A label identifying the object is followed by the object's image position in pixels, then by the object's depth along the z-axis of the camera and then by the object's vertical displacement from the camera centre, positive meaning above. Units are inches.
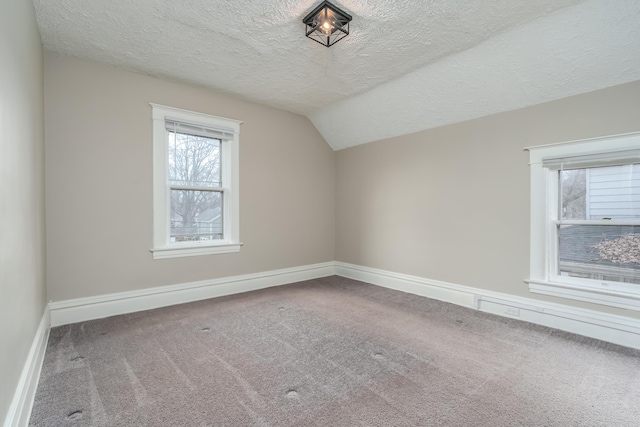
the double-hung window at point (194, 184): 132.6 +13.5
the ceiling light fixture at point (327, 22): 85.7 +57.5
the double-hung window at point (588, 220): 100.7 -3.3
